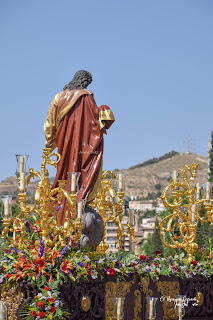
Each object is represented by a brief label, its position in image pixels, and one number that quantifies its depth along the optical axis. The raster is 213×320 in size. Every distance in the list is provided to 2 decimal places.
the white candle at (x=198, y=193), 16.44
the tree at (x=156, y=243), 59.87
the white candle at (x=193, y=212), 15.60
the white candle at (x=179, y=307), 11.80
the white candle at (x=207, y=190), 15.95
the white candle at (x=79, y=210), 12.23
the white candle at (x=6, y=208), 12.12
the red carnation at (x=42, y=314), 11.48
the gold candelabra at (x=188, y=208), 15.67
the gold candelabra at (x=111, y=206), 15.67
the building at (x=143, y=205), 144.82
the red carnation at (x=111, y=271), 12.77
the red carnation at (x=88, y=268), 12.25
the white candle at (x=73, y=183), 12.32
